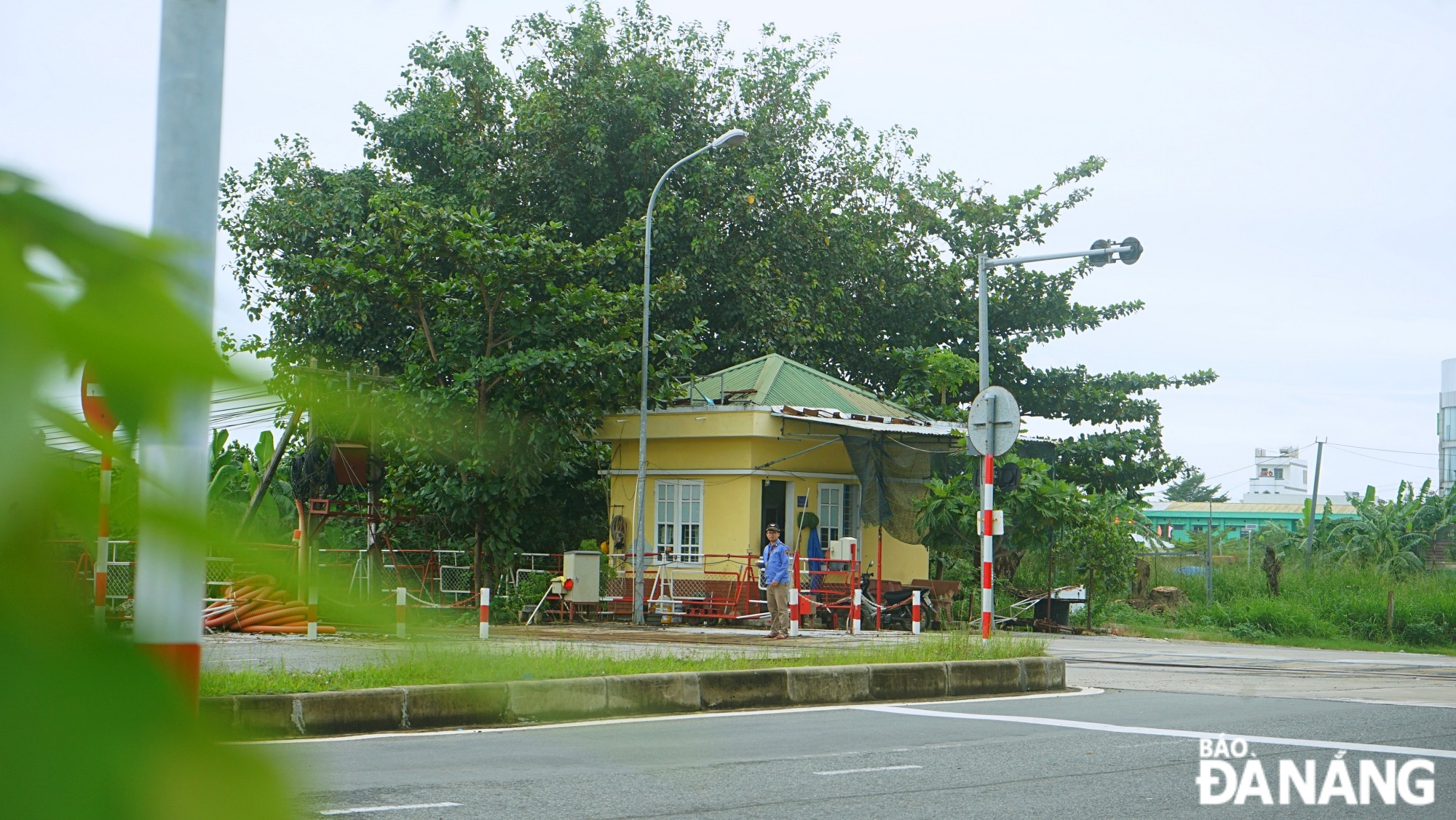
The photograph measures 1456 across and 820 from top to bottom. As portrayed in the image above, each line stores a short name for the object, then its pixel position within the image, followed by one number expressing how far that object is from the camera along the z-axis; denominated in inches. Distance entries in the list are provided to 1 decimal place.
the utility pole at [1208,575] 1077.8
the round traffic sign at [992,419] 601.3
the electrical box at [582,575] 805.2
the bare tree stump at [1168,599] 1091.9
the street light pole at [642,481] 816.9
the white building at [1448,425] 3122.5
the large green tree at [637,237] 821.2
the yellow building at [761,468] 886.4
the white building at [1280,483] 4227.4
